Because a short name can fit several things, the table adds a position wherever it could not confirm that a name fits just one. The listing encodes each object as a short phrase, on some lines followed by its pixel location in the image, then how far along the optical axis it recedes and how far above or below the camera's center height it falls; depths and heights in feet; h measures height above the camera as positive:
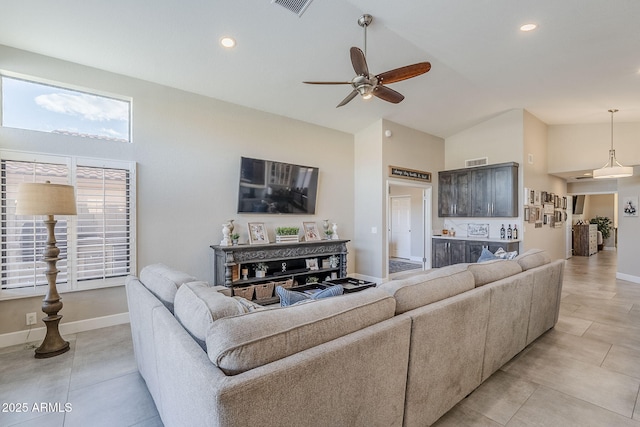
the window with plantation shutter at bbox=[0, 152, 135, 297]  10.19 -0.59
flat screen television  15.49 +1.43
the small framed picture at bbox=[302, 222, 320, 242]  17.43 -1.07
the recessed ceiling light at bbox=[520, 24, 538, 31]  10.62 +6.77
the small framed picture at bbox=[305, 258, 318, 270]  17.03 -2.91
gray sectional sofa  3.52 -2.01
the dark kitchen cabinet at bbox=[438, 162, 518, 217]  19.43 +1.59
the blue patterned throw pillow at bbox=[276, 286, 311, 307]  5.89 -1.71
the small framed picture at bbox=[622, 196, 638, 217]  19.30 +0.58
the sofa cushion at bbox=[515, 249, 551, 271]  9.71 -1.53
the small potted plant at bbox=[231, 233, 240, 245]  14.51 -1.24
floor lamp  8.86 -0.11
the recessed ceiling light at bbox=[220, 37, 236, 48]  10.84 +6.31
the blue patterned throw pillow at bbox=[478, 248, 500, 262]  12.42 -1.79
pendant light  17.15 +2.52
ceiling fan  9.50 +4.68
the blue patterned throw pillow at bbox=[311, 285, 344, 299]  6.17 -1.67
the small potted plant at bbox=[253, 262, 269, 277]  15.11 -2.88
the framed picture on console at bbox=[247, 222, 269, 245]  15.40 -1.08
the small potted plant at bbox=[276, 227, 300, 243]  16.17 -1.17
